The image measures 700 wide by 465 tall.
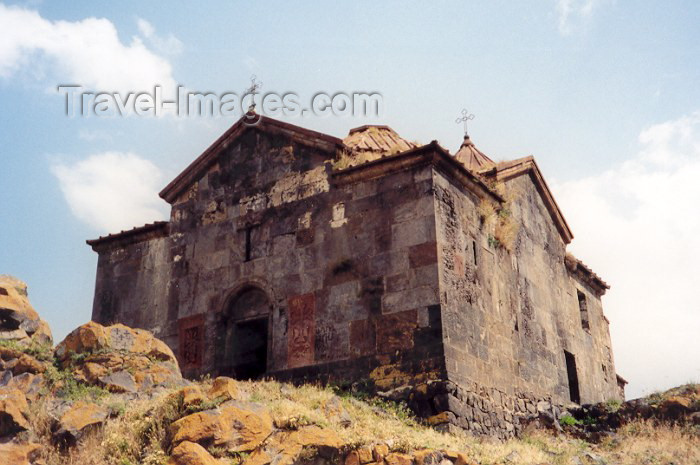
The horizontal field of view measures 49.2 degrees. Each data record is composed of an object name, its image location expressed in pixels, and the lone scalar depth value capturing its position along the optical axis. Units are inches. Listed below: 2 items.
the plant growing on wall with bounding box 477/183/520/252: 499.2
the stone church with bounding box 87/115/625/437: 431.8
